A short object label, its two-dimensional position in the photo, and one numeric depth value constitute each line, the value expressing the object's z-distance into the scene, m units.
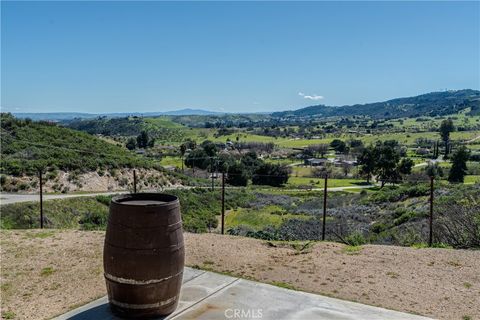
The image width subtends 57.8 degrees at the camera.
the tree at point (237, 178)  58.06
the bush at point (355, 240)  9.90
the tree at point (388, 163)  64.56
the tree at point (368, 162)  68.94
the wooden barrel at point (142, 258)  4.88
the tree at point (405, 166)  66.38
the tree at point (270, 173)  61.60
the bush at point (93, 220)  17.20
